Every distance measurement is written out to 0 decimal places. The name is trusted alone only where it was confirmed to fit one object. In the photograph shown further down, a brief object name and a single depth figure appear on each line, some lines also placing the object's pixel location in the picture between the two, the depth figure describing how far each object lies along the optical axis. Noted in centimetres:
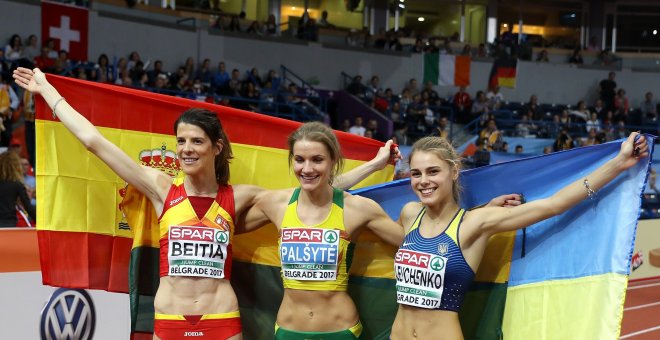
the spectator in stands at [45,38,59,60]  1442
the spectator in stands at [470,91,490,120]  2193
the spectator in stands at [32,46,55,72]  1380
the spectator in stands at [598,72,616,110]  2512
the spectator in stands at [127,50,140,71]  1567
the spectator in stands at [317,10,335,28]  2370
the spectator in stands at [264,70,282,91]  1911
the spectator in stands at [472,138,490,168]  1485
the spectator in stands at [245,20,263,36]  2056
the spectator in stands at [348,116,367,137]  1776
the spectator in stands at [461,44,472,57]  2470
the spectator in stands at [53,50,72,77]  1348
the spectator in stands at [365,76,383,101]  2145
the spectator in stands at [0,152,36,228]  780
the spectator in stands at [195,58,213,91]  1772
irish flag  2366
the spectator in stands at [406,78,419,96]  2252
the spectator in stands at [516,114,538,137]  2026
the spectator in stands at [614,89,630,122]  2389
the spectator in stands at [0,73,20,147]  1157
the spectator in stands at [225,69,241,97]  1701
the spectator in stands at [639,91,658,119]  2467
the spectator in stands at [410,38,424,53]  2414
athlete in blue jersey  414
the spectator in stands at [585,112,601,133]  2087
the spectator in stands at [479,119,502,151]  1786
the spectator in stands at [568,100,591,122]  2272
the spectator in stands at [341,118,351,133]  1777
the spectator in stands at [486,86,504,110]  2262
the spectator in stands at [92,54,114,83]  1412
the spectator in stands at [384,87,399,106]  2120
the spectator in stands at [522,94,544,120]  2266
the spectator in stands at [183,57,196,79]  1745
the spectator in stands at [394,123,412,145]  1853
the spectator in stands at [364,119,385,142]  1815
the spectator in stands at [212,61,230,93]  1741
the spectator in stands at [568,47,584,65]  2633
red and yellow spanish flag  486
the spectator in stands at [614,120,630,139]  2190
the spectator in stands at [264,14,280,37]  2119
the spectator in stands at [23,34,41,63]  1471
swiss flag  1568
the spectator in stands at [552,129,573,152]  1533
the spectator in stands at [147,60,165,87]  1583
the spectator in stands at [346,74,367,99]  2169
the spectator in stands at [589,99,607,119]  2432
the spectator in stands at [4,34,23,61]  1397
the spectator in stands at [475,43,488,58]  2519
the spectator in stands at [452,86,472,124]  2211
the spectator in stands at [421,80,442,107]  2217
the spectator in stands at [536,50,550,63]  2598
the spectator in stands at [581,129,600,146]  1933
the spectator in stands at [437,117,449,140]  1961
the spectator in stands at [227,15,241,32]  2030
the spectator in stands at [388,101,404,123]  2022
